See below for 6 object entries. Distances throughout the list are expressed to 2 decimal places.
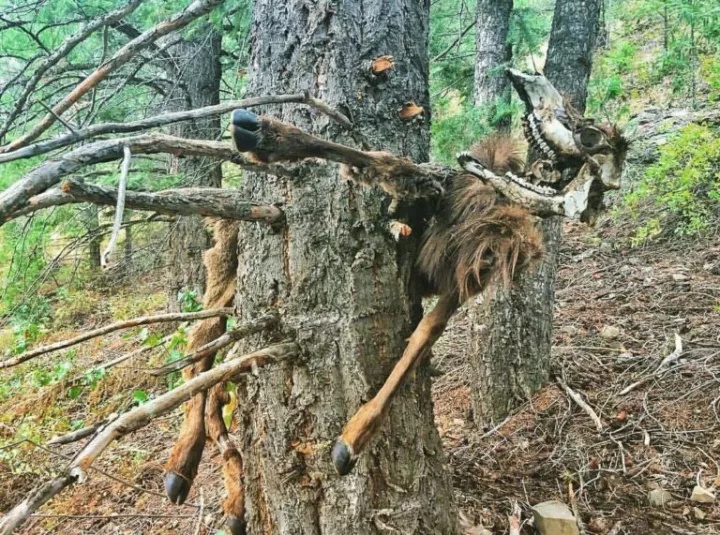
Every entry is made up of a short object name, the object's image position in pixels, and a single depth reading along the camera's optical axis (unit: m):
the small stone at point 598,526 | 2.85
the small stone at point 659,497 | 3.06
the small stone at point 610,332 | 5.19
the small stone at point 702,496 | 3.04
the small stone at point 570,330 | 5.46
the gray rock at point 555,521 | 2.70
